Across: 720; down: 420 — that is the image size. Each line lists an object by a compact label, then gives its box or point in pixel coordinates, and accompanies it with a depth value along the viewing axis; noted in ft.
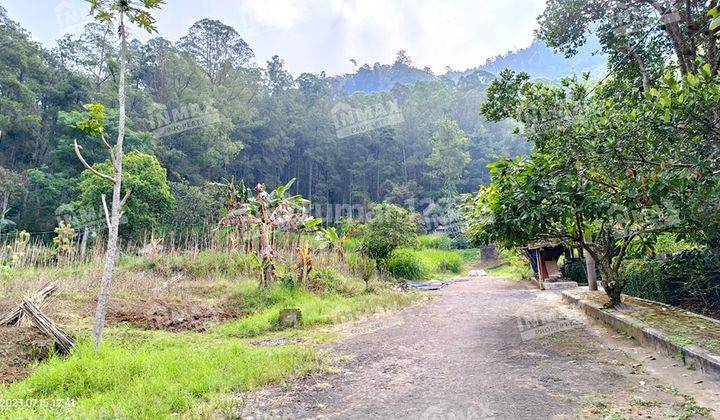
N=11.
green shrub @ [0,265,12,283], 23.05
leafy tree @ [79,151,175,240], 55.77
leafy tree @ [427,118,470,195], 123.54
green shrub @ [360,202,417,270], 42.73
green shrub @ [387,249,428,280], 48.44
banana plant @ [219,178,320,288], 29.81
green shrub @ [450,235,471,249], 97.43
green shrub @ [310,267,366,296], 31.78
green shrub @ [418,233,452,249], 80.28
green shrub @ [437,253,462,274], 65.14
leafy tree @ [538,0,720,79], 19.16
